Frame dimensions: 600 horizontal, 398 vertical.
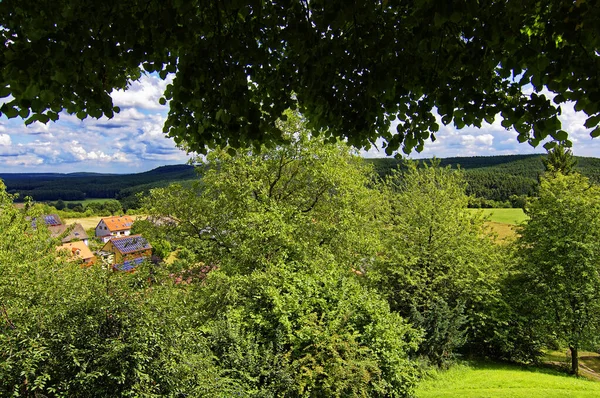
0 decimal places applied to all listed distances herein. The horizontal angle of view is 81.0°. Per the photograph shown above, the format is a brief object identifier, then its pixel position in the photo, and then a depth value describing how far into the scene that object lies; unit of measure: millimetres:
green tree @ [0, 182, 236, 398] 5590
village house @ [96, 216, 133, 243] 72631
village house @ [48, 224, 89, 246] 51844
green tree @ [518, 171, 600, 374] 16438
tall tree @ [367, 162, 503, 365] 17219
